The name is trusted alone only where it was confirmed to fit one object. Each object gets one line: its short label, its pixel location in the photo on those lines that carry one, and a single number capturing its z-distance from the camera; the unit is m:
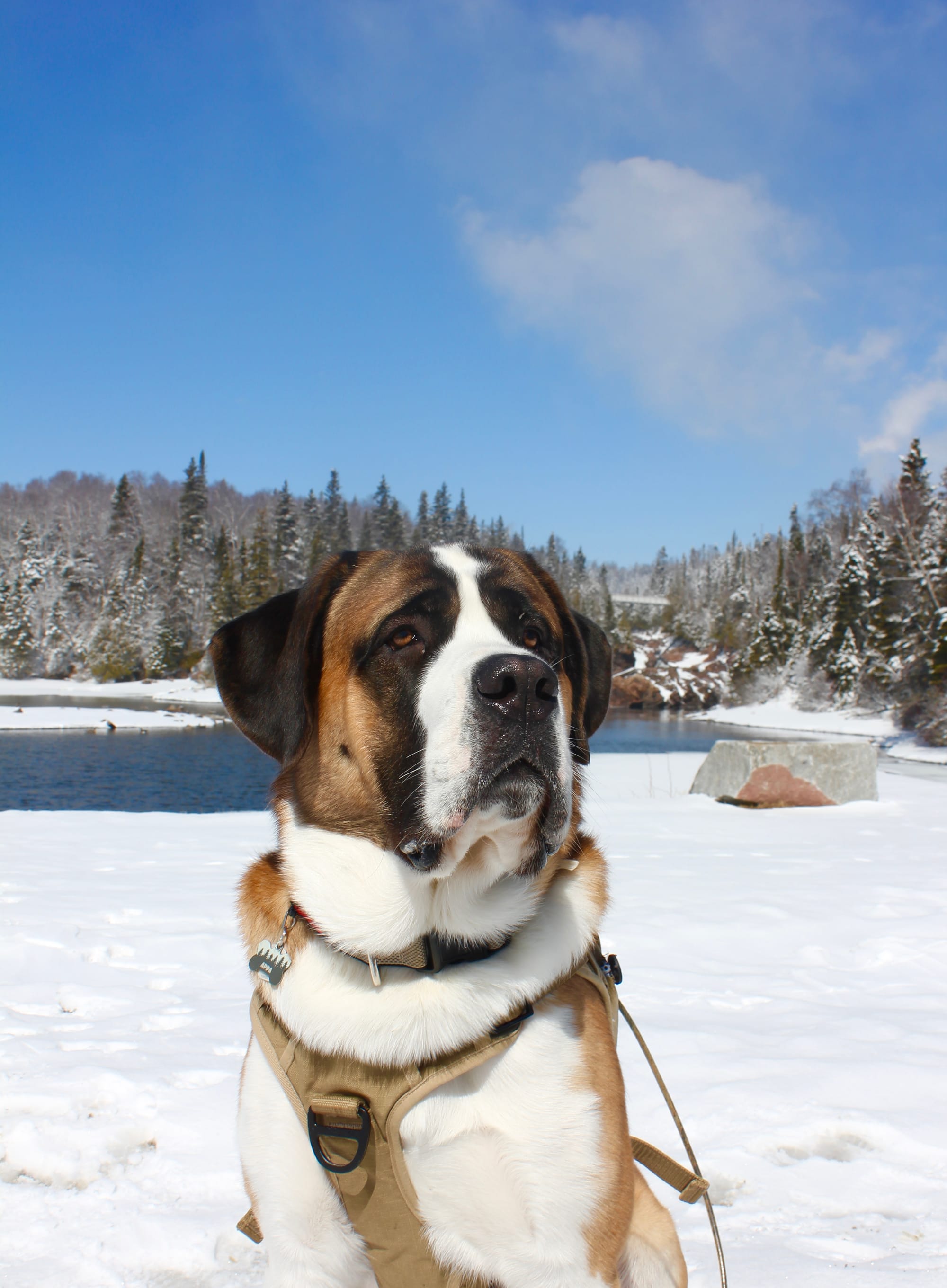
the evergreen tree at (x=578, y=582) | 94.50
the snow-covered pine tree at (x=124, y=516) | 84.81
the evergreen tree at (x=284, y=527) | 76.44
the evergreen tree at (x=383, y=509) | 86.56
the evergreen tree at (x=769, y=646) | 59.97
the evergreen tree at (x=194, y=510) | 80.25
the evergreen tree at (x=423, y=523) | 86.44
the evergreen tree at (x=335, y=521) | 81.38
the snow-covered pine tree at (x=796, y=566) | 74.88
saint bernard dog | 1.96
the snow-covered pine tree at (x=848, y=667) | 48.06
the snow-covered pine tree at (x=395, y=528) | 82.81
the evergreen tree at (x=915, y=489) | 45.50
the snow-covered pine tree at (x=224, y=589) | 65.19
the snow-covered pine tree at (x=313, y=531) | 76.25
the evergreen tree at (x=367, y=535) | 87.75
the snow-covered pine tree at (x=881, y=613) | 44.12
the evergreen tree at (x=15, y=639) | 63.25
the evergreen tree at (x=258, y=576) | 64.31
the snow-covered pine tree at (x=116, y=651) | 62.12
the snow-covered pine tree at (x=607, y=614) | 87.06
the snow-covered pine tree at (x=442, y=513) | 95.56
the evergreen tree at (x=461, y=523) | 94.19
